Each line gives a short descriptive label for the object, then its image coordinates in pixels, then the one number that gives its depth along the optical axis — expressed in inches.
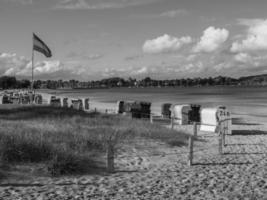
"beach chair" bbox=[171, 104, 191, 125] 804.4
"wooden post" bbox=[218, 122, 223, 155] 478.6
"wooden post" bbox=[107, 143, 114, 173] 357.5
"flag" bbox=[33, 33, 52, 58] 1152.2
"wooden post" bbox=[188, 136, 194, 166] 407.9
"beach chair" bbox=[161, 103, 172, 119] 944.1
